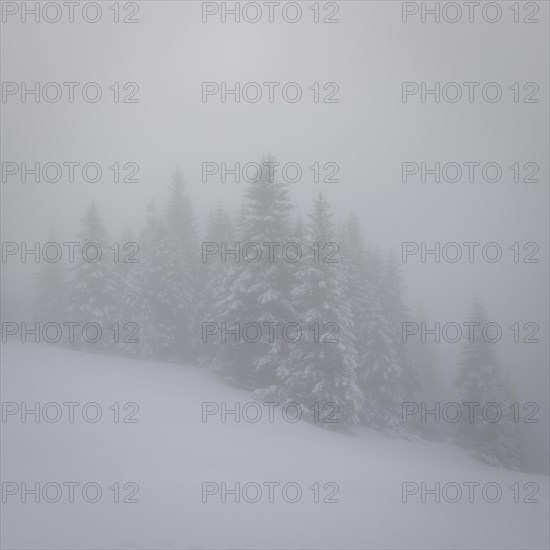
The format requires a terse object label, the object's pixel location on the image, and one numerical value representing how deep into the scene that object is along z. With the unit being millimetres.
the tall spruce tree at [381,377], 28500
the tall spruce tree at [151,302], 32500
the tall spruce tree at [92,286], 32281
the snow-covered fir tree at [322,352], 20562
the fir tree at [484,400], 26938
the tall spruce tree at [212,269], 29656
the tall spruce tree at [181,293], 32625
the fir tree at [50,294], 42719
